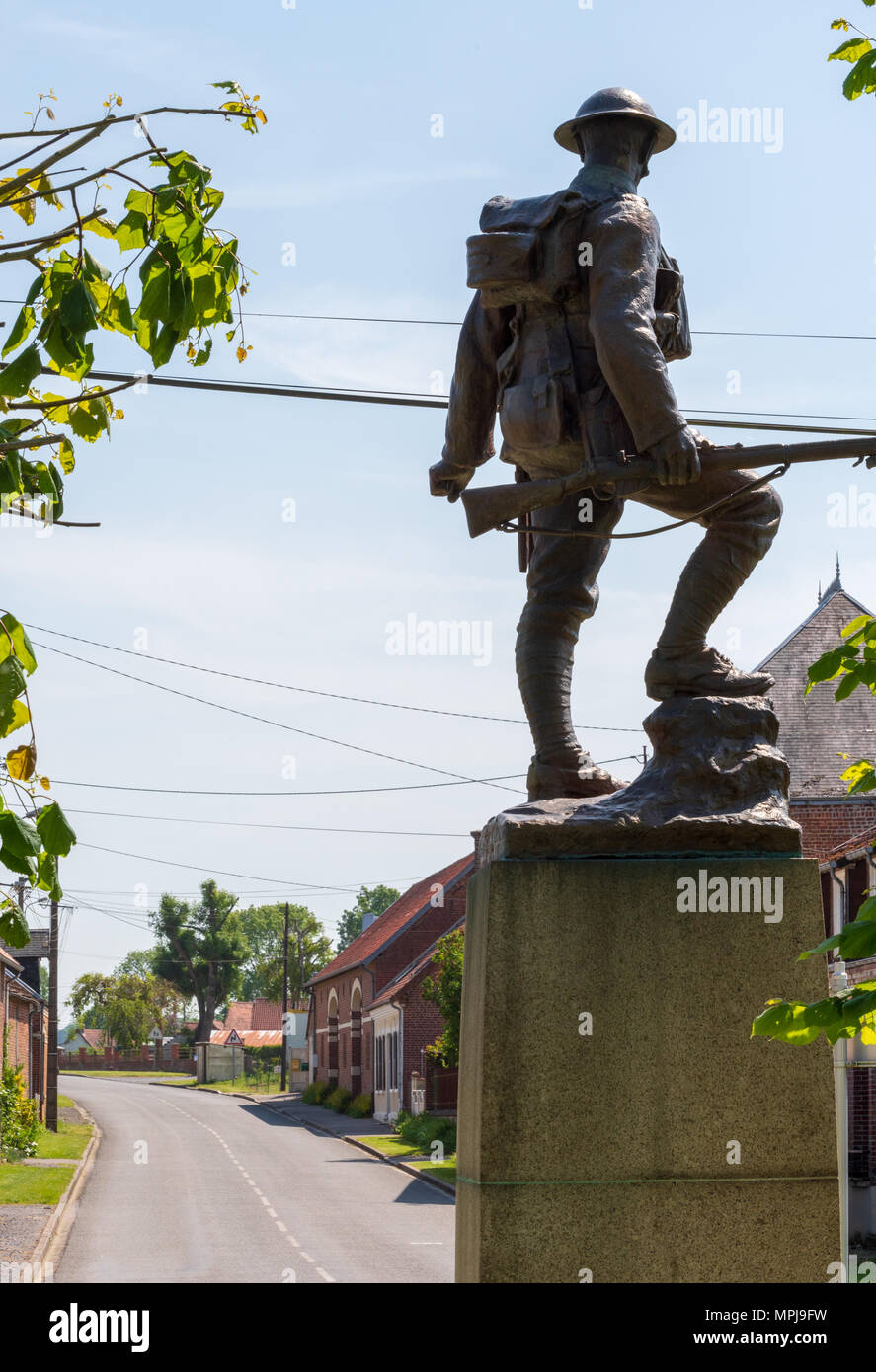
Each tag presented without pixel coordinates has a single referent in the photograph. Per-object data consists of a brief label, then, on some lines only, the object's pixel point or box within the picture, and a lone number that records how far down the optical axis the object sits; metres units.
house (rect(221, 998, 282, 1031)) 107.81
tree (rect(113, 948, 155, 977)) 147.00
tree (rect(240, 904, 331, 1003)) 106.62
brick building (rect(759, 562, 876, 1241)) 25.11
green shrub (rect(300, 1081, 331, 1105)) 56.44
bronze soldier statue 4.79
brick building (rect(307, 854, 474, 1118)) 44.25
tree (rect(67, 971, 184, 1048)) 109.56
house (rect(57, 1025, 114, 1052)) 128.38
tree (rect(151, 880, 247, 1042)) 102.19
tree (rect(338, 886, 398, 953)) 133.75
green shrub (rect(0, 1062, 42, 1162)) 32.81
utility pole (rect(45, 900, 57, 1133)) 39.81
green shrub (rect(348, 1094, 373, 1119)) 48.88
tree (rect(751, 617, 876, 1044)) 4.25
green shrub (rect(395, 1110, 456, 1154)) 35.16
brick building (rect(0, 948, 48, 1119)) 38.38
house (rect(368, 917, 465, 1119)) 41.44
